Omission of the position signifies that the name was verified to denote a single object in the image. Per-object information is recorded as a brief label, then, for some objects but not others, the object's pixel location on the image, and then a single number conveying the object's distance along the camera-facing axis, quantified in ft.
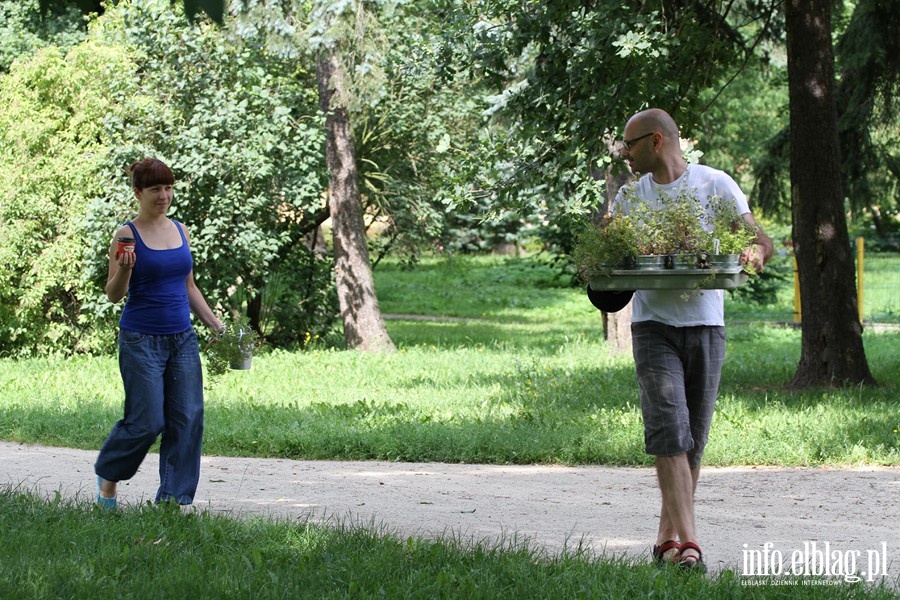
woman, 39.65
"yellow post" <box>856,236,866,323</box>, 145.08
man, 32.96
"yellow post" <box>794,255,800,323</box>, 148.66
